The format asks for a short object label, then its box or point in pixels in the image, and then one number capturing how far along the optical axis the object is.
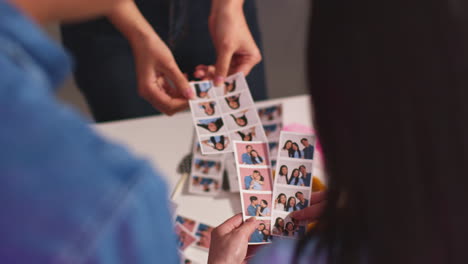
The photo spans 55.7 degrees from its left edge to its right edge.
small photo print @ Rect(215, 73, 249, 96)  1.20
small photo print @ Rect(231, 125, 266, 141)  1.13
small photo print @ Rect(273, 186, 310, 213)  1.00
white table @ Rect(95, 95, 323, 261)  1.21
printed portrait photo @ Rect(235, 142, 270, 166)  1.07
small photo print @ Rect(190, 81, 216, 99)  1.21
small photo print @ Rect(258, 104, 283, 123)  1.35
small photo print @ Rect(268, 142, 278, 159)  1.25
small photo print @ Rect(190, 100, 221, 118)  1.18
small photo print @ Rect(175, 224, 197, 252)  1.13
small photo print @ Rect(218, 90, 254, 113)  1.18
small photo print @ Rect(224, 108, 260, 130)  1.16
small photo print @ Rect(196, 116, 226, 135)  1.14
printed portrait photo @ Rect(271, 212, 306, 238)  0.98
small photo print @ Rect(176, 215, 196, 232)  1.16
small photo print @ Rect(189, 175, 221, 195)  1.25
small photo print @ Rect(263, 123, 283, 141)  1.30
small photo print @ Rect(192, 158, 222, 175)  1.27
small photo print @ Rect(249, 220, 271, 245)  0.97
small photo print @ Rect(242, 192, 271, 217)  1.01
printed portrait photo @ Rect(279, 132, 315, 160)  1.05
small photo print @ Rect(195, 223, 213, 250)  1.13
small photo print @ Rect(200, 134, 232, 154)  1.12
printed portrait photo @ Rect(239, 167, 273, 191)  1.05
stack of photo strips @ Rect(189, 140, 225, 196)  1.25
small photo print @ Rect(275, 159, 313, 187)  1.03
